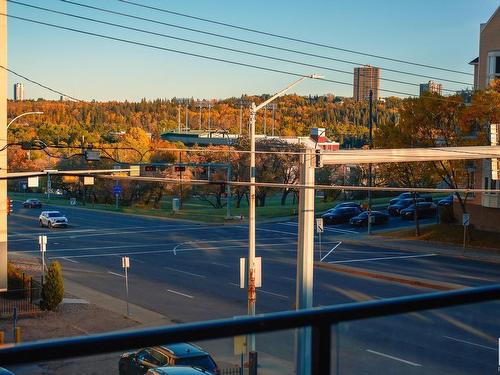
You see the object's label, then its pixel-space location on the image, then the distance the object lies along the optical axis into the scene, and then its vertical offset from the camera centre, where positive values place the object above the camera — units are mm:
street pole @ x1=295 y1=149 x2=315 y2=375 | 15258 -1295
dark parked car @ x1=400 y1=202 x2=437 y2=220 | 53562 -2837
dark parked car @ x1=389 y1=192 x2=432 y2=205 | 56494 -2082
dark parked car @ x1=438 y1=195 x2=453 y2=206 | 53356 -2179
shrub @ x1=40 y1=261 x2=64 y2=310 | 23703 -3936
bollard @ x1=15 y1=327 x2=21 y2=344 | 17547 -4130
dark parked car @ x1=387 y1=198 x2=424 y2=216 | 56722 -2654
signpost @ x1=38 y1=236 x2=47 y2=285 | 27483 -2827
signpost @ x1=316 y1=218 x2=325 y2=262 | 34438 -2575
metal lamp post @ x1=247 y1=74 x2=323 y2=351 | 18422 -2105
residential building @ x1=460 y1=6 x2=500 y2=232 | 41438 +197
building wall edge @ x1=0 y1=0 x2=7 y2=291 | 23875 +911
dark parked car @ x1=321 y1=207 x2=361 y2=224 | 53500 -3209
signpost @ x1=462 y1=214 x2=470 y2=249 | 36594 -2291
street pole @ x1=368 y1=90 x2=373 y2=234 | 42938 -64
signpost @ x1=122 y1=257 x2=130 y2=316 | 24095 -3091
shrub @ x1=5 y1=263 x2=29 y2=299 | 25380 -4122
